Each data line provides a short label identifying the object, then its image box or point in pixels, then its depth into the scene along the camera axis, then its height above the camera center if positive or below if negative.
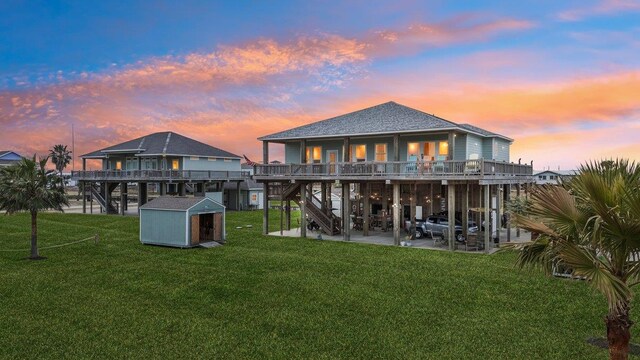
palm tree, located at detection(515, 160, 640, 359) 6.76 -0.94
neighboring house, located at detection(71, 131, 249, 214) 46.05 +1.57
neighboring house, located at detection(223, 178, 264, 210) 53.84 -1.90
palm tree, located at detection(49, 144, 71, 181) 107.72 +6.38
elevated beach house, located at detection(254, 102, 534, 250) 24.78 +0.75
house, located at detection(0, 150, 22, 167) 73.35 +4.42
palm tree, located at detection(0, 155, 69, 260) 21.20 -0.51
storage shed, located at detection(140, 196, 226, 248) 24.81 -2.61
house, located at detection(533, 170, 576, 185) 87.59 +0.78
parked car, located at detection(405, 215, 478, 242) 27.14 -3.25
